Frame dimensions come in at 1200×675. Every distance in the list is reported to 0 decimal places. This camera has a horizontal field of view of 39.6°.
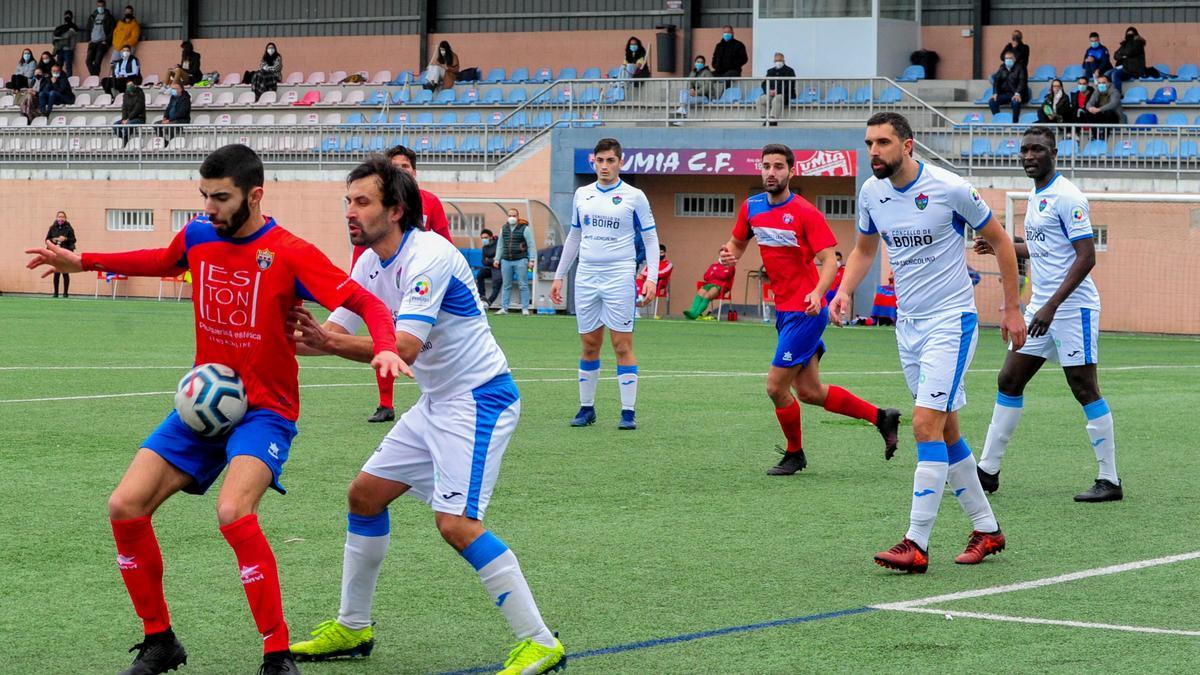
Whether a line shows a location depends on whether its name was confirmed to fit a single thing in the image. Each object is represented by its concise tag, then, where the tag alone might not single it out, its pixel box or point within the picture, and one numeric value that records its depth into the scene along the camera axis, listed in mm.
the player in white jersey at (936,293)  7941
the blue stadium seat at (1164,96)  33184
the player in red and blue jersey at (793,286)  11133
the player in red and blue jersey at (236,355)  5551
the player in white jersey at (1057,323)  9984
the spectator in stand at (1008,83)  33625
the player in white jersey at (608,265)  13570
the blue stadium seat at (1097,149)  30516
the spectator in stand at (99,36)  48281
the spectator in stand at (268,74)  43781
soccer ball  5539
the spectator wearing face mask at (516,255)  34094
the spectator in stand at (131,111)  41531
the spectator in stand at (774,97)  33812
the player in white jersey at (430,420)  5660
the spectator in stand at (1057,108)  31703
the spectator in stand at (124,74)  45969
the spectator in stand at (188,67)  45312
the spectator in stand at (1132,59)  34438
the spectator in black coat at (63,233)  38969
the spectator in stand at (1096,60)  34125
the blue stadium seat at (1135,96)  33500
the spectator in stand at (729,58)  37406
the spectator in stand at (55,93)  45438
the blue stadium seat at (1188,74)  34531
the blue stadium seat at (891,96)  33250
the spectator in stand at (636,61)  37125
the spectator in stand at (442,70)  41250
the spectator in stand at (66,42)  48719
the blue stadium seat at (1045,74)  36125
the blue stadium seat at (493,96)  39512
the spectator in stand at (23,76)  47688
